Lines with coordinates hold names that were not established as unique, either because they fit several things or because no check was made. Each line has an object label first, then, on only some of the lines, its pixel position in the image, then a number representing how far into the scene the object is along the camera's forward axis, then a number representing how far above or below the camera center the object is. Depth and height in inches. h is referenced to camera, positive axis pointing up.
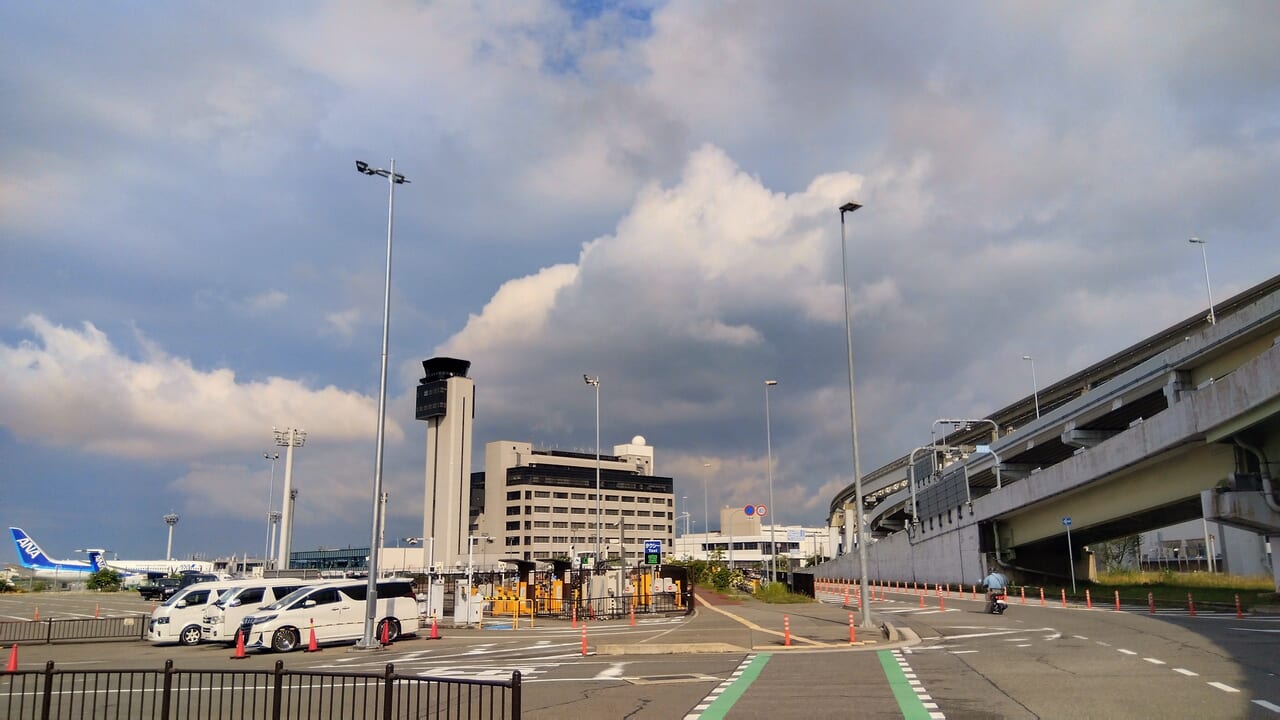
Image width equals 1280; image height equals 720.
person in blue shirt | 1326.3 -79.1
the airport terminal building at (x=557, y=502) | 5782.5 +217.5
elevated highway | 1320.1 +128.2
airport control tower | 5280.5 +416.1
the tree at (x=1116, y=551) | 3736.2 -86.9
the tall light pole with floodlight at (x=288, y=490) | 3110.2 +176.3
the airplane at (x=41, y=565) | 4448.8 -127.0
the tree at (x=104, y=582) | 3932.1 -184.8
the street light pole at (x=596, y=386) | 2320.7 +381.9
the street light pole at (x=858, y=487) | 1053.1 +55.5
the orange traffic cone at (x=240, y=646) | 925.8 -109.2
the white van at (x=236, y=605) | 1097.4 -82.1
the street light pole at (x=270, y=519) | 3723.4 +80.0
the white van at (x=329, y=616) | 983.0 -87.3
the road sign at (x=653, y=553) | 1851.1 -36.3
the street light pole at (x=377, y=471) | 970.1 +75.2
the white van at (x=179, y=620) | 1158.3 -102.5
